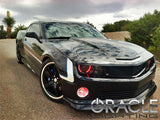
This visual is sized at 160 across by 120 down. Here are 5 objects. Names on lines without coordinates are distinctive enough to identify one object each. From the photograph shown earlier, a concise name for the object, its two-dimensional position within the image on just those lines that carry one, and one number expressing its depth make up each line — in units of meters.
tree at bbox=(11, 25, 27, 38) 37.62
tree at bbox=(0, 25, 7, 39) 46.56
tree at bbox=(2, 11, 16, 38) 37.62
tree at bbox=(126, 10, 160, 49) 9.94
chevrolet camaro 2.21
